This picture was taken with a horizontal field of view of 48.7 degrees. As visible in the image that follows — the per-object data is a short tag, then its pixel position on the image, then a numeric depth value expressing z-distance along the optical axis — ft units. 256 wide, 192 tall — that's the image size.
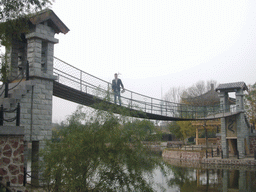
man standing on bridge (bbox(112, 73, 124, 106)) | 39.96
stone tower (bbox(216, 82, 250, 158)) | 66.23
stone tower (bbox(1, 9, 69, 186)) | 28.73
